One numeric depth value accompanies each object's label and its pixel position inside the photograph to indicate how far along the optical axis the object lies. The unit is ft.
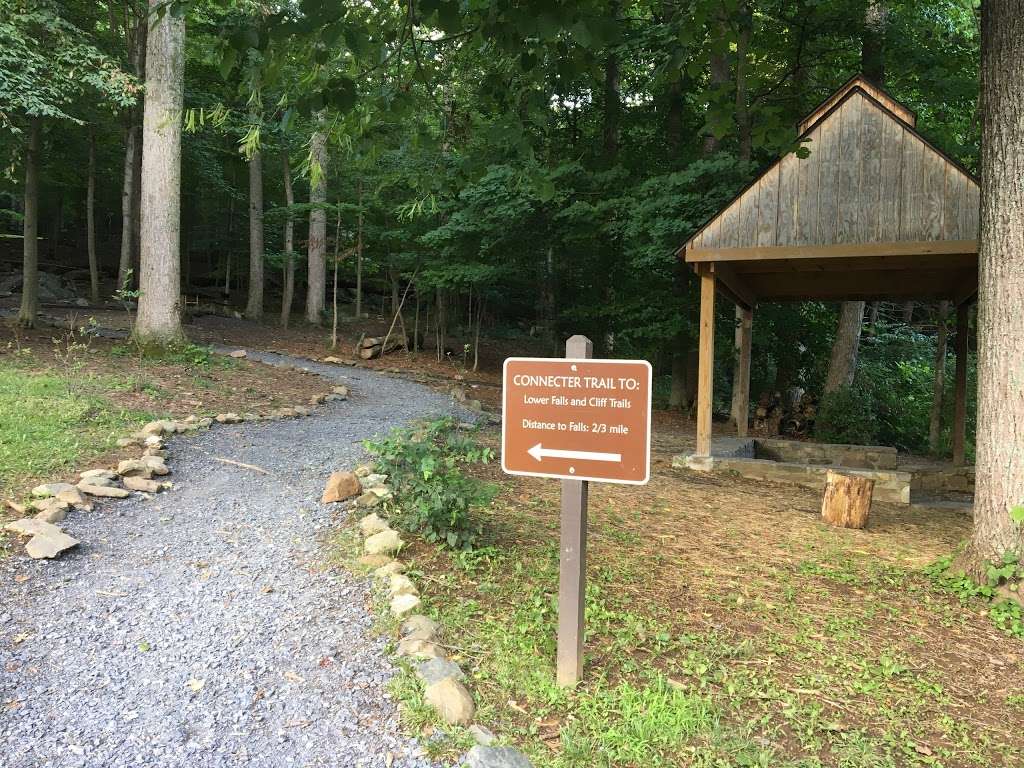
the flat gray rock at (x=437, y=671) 9.08
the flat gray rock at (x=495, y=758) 7.59
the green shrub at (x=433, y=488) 13.50
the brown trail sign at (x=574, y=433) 8.54
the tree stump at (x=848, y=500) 19.20
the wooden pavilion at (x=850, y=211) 22.08
